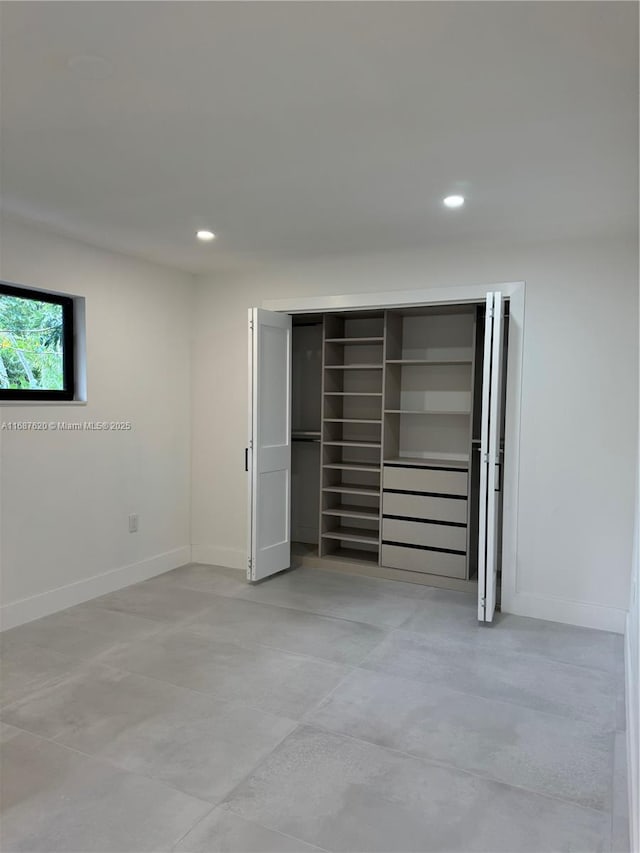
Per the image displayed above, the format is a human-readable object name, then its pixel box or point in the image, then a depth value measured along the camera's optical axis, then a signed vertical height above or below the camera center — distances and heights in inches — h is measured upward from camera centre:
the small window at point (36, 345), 150.5 +14.0
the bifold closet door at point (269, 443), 180.7 -13.1
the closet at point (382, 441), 184.1 -13.1
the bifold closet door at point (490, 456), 147.6 -12.9
